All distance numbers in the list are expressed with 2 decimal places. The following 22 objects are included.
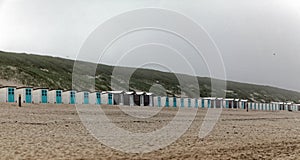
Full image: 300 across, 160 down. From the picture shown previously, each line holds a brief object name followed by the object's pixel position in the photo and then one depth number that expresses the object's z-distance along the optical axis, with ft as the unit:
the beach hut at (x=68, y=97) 163.12
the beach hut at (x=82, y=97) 168.76
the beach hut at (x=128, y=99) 192.18
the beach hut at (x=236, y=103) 274.18
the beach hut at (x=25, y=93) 143.74
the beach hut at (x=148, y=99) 201.79
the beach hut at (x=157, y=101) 205.01
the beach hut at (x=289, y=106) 352.16
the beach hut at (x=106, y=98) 179.73
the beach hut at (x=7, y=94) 139.74
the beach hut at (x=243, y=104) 282.93
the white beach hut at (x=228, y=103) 263.21
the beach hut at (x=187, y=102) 224.53
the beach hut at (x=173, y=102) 212.84
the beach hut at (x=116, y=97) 182.33
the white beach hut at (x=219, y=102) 257.14
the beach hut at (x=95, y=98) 172.65
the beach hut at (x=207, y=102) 242.95
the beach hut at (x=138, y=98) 197.88
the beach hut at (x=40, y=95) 150.20
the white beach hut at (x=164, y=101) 208.49
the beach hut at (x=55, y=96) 157.60
